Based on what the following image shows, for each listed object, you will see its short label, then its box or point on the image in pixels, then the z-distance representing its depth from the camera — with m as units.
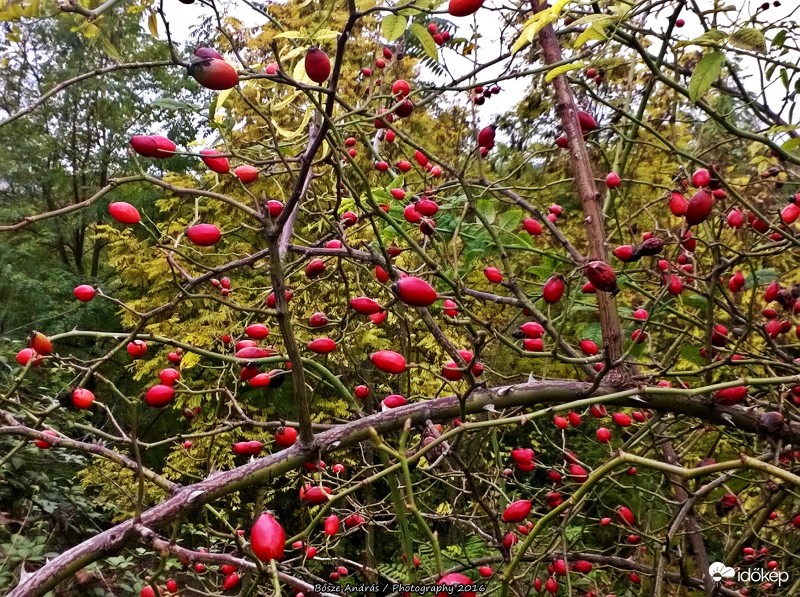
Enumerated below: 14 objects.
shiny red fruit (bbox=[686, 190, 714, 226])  0.36
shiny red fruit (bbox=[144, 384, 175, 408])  0.42
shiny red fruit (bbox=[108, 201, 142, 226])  0.40
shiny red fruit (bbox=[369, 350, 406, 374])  0.38
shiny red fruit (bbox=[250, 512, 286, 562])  0.26
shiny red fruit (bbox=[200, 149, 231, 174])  0.36
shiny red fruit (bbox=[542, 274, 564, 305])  0.38
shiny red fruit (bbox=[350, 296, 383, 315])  0.40
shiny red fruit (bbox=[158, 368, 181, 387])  0.46
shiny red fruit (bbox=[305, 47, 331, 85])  0.28
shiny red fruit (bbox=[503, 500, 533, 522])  0.38
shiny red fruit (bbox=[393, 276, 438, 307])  0.33
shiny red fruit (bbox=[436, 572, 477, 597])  0.30
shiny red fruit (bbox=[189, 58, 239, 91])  0.29
